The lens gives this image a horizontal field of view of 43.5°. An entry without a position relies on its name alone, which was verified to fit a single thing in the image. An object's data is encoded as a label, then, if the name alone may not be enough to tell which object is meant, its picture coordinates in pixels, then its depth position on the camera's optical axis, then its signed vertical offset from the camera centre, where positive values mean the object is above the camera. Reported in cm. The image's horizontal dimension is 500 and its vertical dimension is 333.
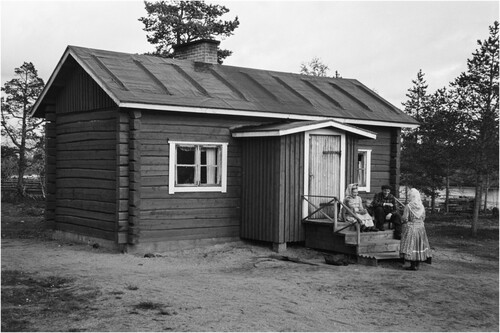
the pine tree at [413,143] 3356 +220
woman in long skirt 1295 -112
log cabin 1452 +55
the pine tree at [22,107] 3569 +392
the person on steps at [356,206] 1477 -62
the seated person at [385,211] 1500 -73
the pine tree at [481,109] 2338 +280
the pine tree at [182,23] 3331 +828
